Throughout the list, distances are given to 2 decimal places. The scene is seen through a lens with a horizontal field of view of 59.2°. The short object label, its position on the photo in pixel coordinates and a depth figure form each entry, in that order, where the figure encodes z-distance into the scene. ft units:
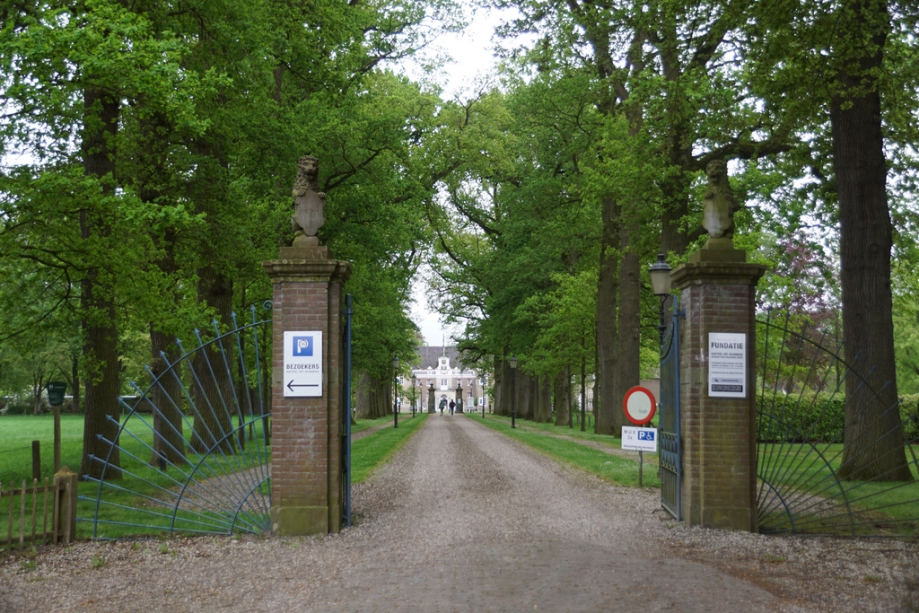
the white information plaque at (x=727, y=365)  30.25
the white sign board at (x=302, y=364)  30.17
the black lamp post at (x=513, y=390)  119.08
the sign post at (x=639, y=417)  40.83
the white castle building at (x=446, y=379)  441.27
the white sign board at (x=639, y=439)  40.73
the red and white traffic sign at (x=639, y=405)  41.50
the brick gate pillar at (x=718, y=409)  30.04
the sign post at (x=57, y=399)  42.24
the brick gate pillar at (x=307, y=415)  29.91
